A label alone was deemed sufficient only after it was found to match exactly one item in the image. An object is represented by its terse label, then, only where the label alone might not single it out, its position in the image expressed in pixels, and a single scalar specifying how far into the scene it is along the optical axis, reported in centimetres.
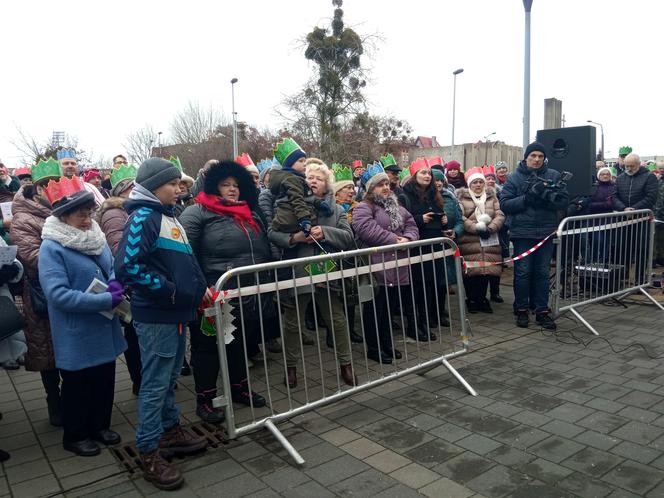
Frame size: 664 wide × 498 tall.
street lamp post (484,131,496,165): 3416
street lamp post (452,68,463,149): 3788
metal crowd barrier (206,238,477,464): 370
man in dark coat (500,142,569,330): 671
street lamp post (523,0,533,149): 1100
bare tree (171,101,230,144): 3947
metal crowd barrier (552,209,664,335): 695
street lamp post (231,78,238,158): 3133
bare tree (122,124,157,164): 4128
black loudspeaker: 779
